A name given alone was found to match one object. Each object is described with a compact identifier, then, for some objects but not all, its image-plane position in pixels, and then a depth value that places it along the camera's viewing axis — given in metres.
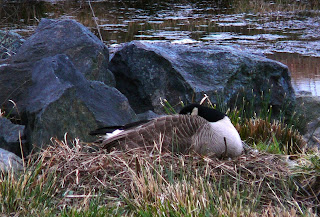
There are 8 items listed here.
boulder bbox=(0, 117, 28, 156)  10.91
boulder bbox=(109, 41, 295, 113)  14.92
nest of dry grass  8.51
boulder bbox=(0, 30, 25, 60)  16.58
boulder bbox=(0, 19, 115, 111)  13.38
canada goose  9.85
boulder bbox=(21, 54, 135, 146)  10.90
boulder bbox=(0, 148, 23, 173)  9.04
